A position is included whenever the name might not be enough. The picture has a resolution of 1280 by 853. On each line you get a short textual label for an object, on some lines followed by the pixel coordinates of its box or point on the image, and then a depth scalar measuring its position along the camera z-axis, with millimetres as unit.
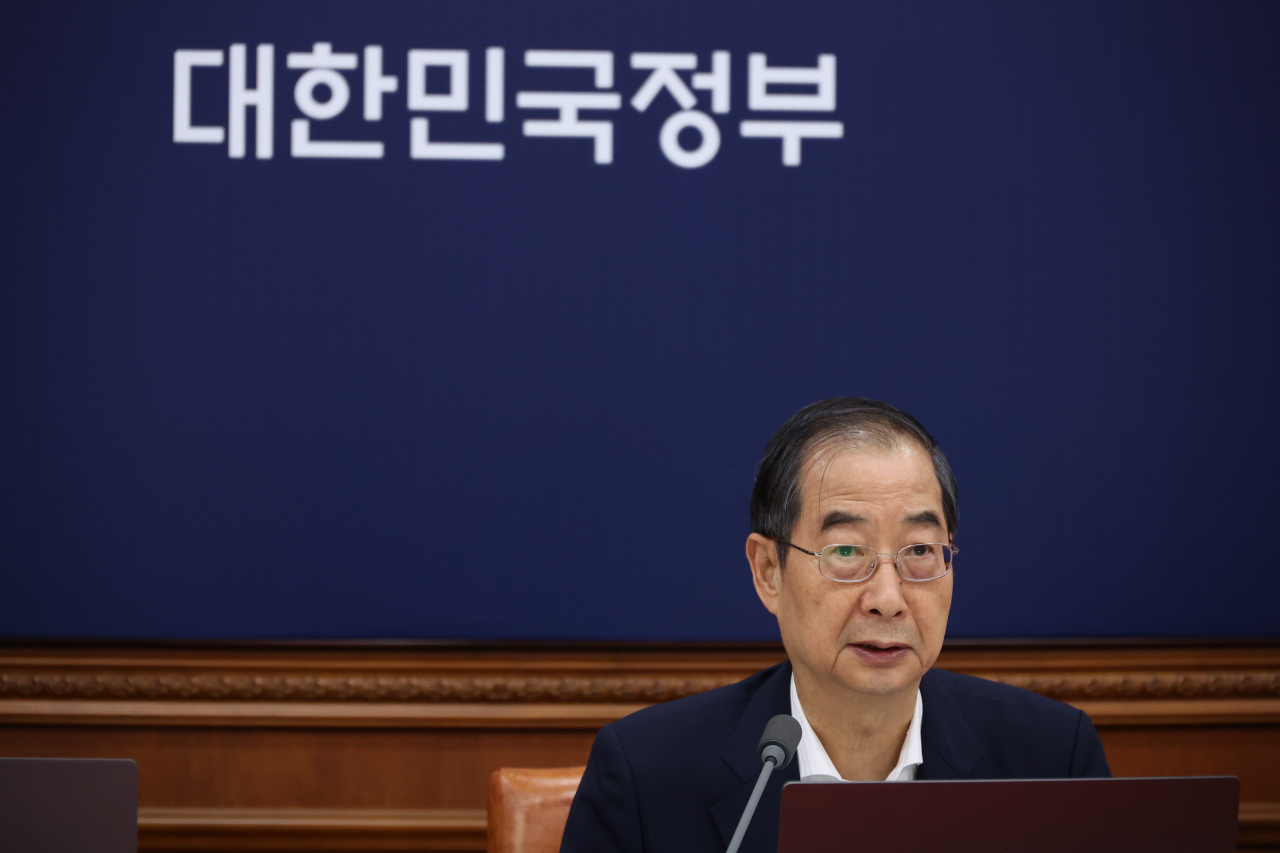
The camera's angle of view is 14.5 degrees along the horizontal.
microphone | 3967
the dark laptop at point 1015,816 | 3839
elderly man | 4113
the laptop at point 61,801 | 4016
